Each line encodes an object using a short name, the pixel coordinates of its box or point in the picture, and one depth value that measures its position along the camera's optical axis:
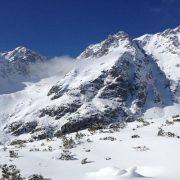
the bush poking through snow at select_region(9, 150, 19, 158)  16.87
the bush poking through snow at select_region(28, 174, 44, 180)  13.88
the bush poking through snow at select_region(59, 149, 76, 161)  16.87
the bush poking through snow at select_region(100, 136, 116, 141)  20.58
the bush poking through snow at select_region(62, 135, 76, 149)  19.11
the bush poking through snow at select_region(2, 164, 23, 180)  13.86
